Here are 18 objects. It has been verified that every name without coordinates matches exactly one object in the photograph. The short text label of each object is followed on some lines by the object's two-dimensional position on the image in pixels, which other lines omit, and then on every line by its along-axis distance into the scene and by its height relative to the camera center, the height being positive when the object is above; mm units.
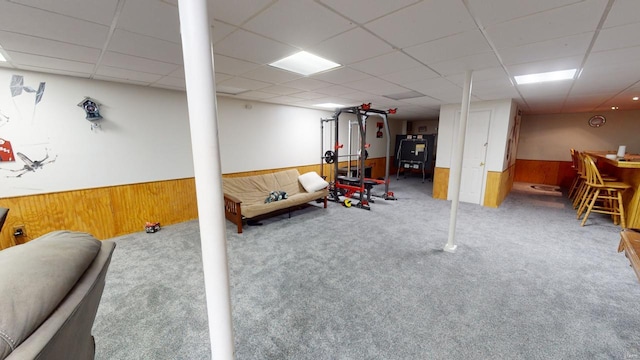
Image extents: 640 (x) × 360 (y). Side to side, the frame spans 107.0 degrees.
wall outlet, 2803 -982
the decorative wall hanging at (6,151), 2688 -34
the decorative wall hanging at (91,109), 3070 +506
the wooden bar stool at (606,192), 3551 -786
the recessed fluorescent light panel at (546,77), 2846 +866
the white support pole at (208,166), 891 -79
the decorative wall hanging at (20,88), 2678 +683
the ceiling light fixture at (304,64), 2512 +925
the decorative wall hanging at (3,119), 2662 +325
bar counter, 3268 -624
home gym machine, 4746 -772
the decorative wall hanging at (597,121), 6227 +622
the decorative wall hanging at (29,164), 2796 -194
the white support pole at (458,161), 2689 -186
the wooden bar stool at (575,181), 5447 -865
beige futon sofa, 3646 -854
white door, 4840 -229
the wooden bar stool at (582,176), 4340 -592
